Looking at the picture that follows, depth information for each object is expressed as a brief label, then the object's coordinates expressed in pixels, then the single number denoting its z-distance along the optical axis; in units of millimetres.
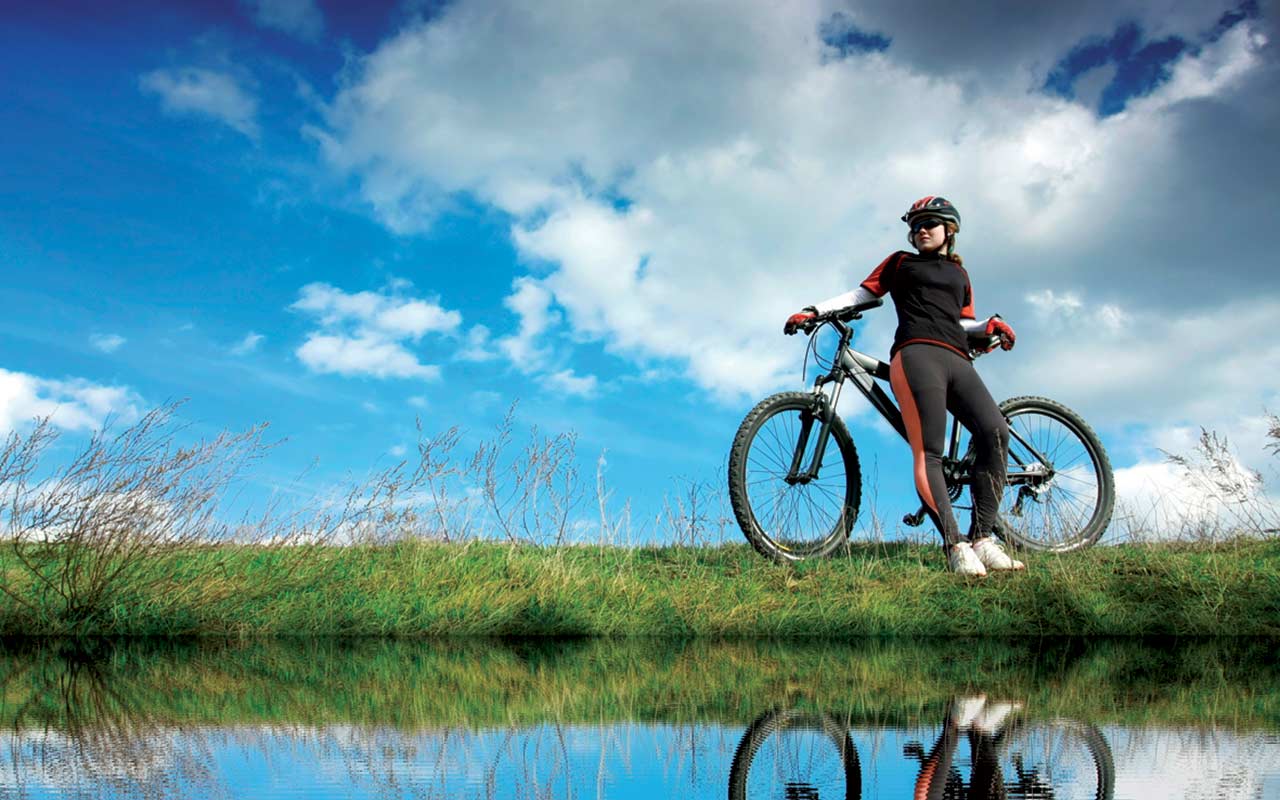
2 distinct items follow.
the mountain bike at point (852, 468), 7840
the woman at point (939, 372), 7633
